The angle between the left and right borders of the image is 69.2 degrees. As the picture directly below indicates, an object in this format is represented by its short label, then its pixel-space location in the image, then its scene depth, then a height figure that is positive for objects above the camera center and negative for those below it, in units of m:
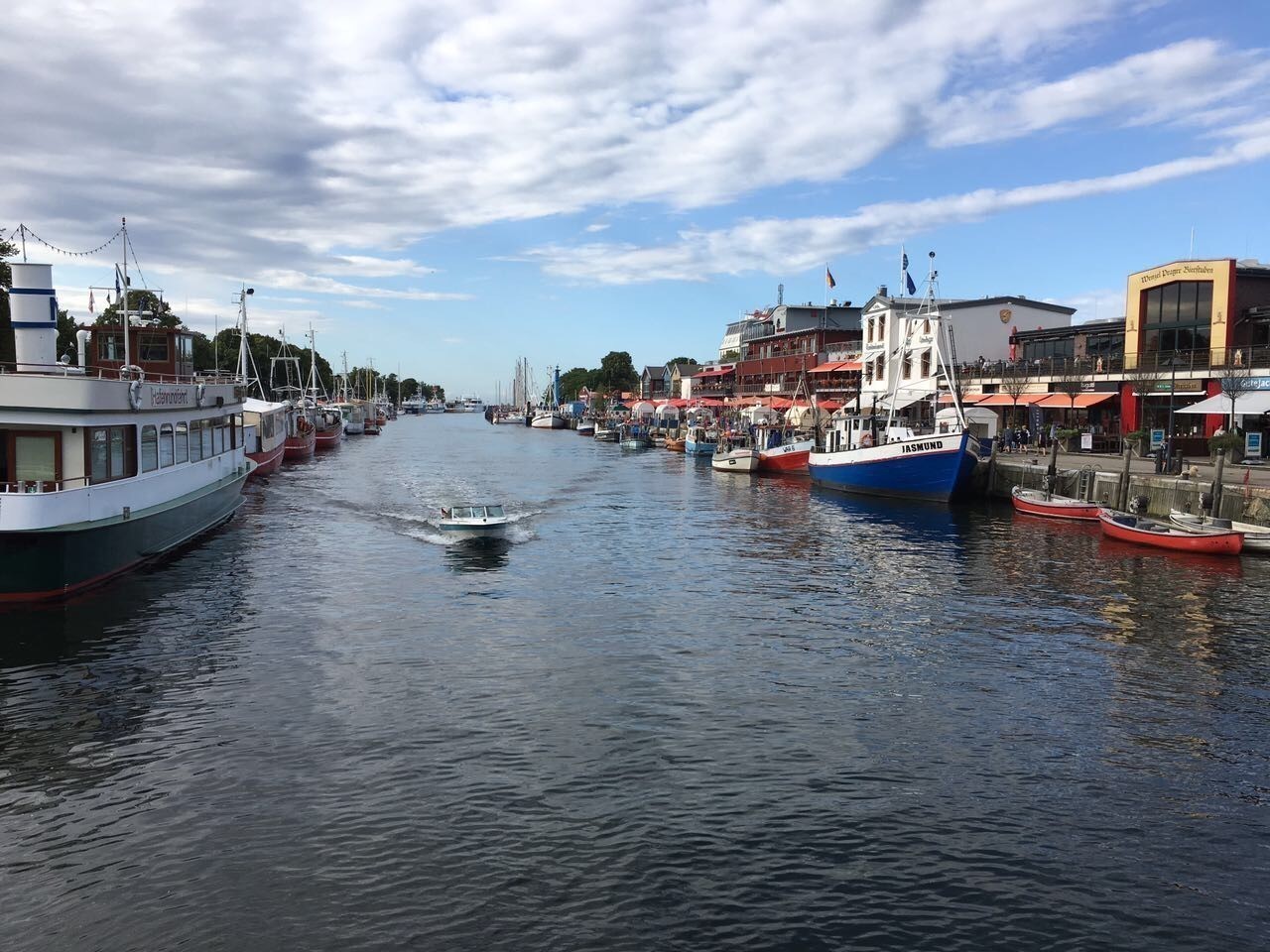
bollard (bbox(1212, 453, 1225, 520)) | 36.91 -2.40
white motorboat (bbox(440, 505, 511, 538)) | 36.31 -4.22
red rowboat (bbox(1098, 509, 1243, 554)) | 34.28 -4.31
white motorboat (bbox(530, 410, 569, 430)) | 182.50 -1.00
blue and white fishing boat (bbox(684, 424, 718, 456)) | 91.75 -2.28
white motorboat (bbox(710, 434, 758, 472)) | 74.38 -3.36
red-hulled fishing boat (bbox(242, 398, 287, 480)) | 67.62 -1.73
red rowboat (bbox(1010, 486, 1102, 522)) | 44.25 -4.04
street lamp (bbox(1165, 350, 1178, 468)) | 49.57 +2.36
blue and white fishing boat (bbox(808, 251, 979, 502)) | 50.34 -1.66
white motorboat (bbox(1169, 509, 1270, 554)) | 34.31 -3.88
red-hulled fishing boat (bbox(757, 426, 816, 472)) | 72.62 -2.84
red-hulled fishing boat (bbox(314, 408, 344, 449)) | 106.88 -2.02
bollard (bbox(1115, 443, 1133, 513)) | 43.12 -3.00
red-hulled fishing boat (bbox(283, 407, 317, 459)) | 89.06 -2.33
